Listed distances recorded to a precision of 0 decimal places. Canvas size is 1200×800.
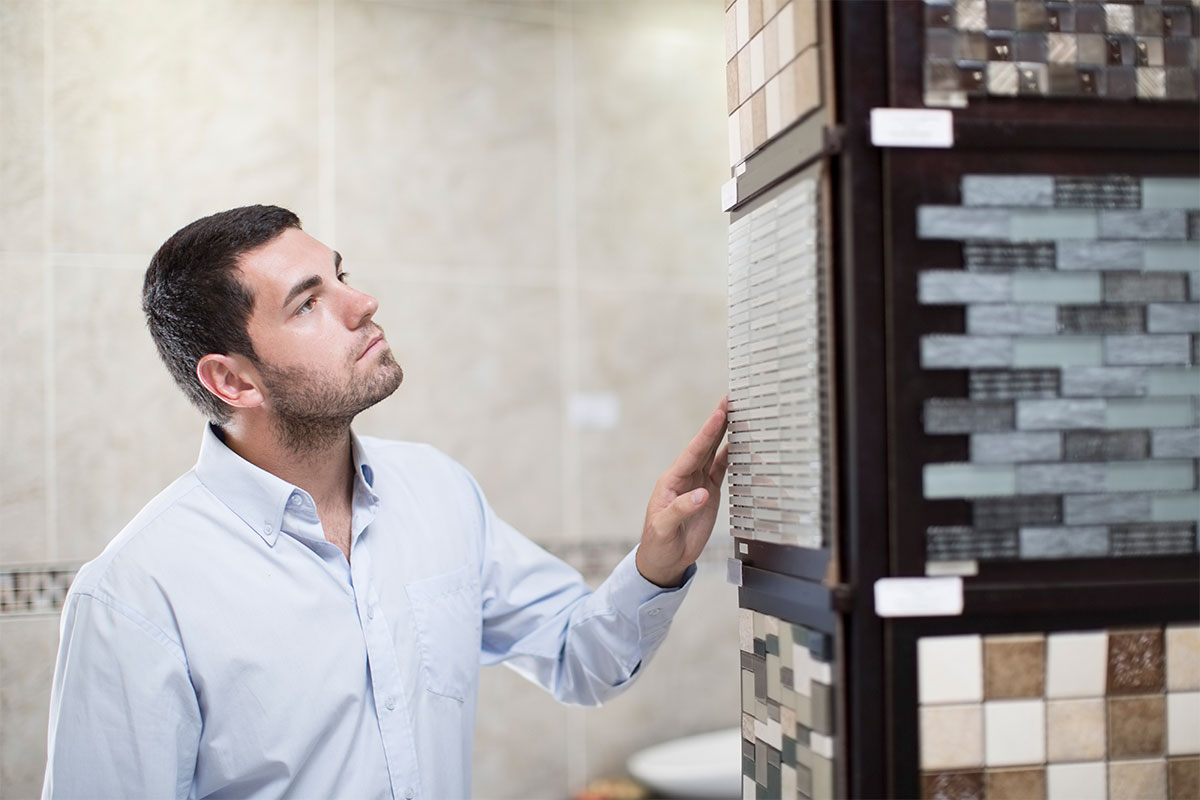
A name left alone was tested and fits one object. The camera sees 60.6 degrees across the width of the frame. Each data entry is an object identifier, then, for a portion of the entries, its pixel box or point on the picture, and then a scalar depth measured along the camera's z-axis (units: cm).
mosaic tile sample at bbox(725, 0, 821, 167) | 92
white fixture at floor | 274
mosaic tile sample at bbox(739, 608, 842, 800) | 90
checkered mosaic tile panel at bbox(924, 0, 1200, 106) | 89
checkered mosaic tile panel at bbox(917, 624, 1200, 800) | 88
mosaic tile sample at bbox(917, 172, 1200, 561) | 88
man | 127
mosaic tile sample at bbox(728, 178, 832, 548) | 90
